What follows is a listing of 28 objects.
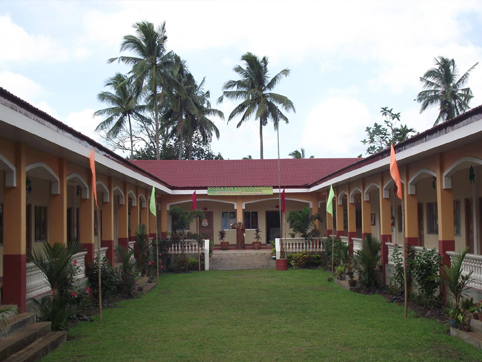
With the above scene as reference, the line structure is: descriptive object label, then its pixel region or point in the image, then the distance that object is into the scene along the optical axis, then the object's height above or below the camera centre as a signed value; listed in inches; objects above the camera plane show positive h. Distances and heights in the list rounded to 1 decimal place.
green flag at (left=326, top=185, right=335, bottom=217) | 570.3 +2.4
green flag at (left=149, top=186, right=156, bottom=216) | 536.4 +5.6
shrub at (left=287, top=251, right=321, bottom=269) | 717.3 -79.0
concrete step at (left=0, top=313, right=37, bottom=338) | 252.8 -60.7
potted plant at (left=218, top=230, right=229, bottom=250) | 874.8 -59.9
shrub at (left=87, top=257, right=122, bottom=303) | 422.3 -60.7
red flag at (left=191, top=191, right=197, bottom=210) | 719.7 +14.5
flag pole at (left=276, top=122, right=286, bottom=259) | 752.3 -60.7
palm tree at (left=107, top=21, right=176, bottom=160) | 1200.8 +377.0
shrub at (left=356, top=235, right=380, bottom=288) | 484.4 -54.8
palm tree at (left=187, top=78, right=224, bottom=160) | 1460.4 +266.4
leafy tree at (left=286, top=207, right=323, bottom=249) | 739.4 -22.1
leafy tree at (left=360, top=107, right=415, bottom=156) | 1417.3 +211.9
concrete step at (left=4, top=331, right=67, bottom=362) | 238.3 -70.9
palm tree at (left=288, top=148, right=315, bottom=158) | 1874.5 +201.5
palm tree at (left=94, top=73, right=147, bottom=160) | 1433.3 +295.3
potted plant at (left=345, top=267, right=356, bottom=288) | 493.0 -72.8
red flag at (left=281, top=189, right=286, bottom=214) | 704.2 +7.7
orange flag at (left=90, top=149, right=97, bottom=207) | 325.6 +30.6
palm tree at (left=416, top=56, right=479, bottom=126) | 1370.6 +319.6
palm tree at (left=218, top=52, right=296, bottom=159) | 1325.0 +316.2
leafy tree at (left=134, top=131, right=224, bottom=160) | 1611.7 +196.7
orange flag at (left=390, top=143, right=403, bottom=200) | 339.0 +23.6
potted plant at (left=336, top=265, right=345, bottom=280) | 550.6 -74.1
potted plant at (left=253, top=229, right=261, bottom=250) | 867.4 -59.6
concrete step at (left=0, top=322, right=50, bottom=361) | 234.5 -65.2
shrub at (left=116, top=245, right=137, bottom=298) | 463.8 -61.9
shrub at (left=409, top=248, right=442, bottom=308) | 363.9 -51.4
